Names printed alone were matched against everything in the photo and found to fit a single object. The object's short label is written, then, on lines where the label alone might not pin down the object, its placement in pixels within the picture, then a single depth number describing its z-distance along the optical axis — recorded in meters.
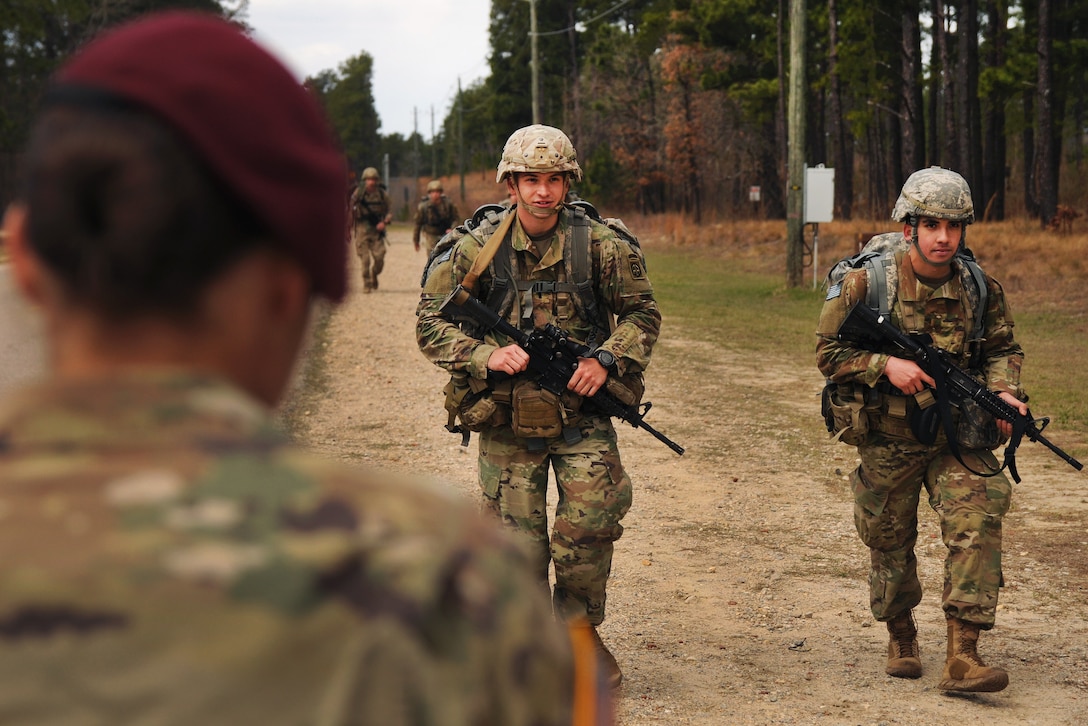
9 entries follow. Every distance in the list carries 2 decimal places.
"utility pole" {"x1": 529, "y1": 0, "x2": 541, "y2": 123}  40.22
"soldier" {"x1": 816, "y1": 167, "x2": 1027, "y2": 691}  5.37
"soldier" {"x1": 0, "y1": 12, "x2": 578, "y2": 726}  1.03
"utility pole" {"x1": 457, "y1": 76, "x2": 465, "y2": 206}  78.50
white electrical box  20.75
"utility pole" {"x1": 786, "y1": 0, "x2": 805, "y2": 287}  21.09
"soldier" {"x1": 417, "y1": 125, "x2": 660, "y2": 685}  5.27
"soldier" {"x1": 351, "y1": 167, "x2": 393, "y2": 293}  21.48
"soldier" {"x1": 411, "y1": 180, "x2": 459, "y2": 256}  21.92
